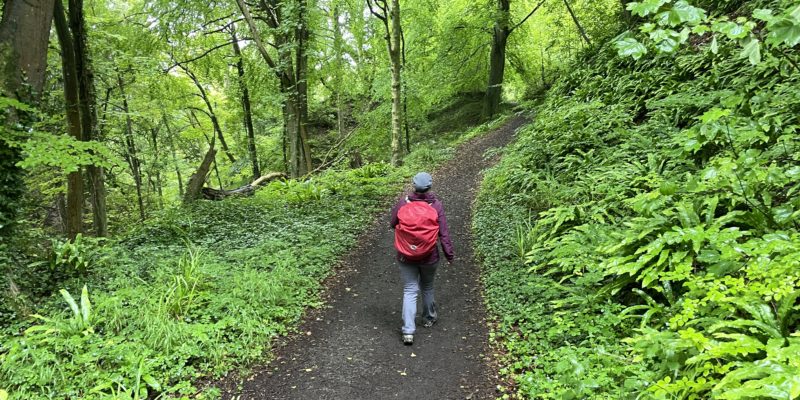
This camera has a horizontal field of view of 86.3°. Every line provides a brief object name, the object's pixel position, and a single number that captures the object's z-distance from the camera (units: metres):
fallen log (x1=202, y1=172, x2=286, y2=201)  11.48
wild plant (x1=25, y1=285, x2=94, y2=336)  4.39
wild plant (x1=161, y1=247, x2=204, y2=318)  5.05
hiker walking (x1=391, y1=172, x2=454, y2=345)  4.93
